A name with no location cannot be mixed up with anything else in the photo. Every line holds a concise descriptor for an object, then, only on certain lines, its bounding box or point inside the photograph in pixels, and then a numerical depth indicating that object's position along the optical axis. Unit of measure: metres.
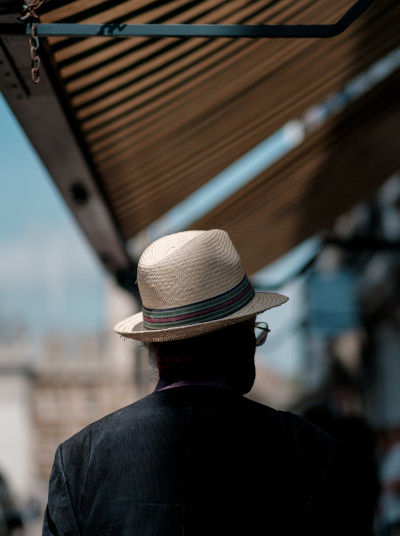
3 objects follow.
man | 1.67
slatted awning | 2.80
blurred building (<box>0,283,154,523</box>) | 62.50
